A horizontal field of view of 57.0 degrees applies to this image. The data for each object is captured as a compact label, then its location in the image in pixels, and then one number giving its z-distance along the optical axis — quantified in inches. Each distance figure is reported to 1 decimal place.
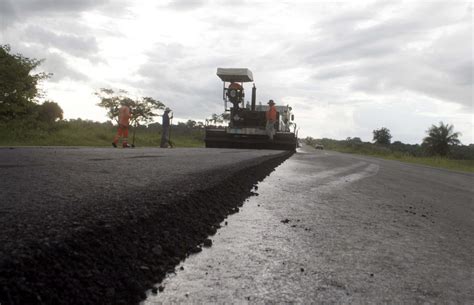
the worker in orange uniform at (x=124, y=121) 642.8
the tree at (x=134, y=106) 2151.8
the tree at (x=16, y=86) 887.1
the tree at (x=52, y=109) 1771.9
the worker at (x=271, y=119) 775.1
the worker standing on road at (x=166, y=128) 800.3
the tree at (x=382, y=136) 4990.2
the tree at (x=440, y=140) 3165.4
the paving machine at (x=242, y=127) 824.3
